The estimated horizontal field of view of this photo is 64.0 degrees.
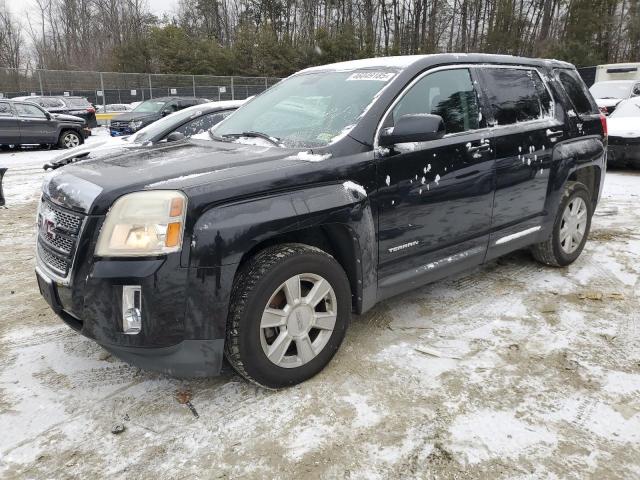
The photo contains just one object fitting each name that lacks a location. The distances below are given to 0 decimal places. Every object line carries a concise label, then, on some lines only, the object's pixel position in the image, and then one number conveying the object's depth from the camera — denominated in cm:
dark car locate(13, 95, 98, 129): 1955
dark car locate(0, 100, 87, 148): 1450
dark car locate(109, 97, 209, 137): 1689
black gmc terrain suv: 240
